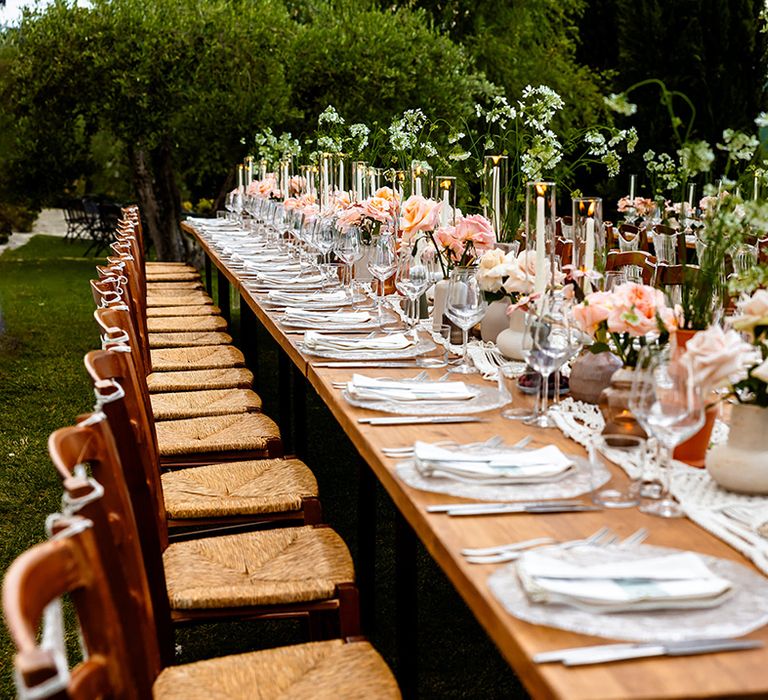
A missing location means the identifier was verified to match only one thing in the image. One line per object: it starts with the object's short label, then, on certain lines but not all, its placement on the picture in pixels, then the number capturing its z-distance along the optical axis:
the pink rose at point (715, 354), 1.74
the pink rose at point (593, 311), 2.18
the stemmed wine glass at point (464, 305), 2.75
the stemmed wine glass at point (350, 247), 3.98
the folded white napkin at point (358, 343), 2.98
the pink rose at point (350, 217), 4.08
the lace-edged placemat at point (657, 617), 1.28
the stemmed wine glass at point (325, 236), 4.37
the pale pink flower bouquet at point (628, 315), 2.10
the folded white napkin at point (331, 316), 3.44
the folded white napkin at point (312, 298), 3.85
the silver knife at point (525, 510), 1.68
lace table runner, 1.58
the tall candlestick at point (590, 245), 2.80
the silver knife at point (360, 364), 2.80
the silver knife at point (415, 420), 2.23
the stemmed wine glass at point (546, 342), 2.17
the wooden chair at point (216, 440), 3.42
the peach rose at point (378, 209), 4.09
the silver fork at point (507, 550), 1.50
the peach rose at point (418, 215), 3.34
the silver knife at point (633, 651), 1.22
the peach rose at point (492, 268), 2.95
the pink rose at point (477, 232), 3.16
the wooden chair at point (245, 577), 2.28
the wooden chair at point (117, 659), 1.10
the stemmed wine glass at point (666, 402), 1.67
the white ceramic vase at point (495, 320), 3.13
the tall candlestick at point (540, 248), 2.66
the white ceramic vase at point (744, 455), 1.80
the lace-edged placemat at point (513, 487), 1.75
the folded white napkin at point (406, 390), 2.40
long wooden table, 1.18
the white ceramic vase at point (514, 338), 2.88
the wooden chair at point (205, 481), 2.26
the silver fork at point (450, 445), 2.00
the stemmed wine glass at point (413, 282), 3.23
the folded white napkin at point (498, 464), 1.81
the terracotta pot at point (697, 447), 1.99
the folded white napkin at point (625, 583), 1.33
